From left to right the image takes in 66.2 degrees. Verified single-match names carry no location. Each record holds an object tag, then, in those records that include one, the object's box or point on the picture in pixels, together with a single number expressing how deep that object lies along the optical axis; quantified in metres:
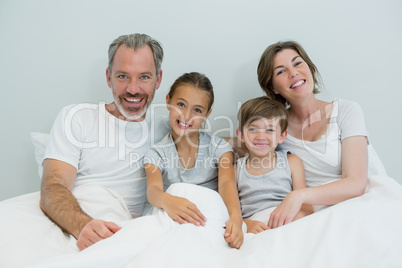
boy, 1.36
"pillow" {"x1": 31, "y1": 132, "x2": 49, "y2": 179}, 1.62
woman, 1.21
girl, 1.39
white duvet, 0.78
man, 1.38
